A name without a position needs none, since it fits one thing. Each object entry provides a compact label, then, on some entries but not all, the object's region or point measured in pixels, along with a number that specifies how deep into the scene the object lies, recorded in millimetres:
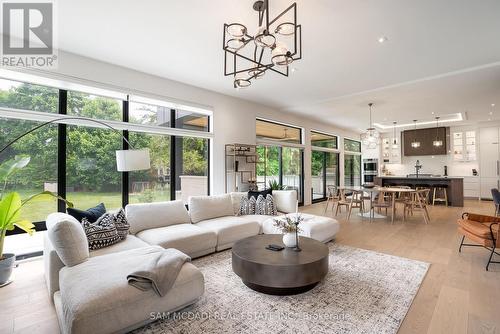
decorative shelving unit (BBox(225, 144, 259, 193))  5914
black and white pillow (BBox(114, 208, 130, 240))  3141
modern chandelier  2164
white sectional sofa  1932
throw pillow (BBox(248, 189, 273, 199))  4879
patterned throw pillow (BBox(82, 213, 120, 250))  2818
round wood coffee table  2391
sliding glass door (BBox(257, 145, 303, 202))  7168
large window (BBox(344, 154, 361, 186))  11016
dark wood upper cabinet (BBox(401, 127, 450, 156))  9867
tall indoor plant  2730
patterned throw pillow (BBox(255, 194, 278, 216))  4707
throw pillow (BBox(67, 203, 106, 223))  2976
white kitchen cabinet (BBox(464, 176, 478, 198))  9453
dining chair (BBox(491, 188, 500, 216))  5168
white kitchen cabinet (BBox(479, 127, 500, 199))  9008
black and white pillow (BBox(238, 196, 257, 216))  4672
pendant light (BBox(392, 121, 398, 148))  10168
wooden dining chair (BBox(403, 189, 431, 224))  5902
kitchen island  7895
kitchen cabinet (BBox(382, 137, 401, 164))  11164
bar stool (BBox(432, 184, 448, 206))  8104
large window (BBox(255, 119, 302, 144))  7062
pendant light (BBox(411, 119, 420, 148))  9742
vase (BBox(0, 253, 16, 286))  2812
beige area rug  2059
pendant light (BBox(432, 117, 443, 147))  9367
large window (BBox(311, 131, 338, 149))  9023
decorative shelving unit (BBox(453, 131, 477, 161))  9617
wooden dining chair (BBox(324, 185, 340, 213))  6934
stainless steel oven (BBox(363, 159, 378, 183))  11414
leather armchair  3104
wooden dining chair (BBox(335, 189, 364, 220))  6391
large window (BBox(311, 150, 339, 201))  9164
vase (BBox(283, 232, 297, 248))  2871
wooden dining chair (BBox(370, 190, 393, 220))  6078
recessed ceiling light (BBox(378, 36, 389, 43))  3252
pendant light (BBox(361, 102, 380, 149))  6504
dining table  5918
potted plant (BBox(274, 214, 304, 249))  2852
